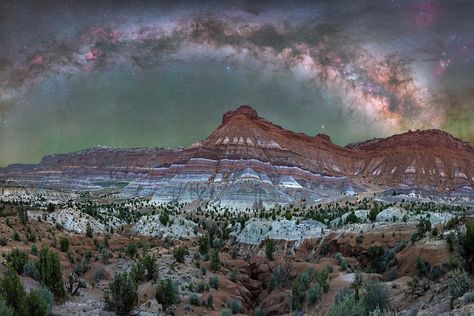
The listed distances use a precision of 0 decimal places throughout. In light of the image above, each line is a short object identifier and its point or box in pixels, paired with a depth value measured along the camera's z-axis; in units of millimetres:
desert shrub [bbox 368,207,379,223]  51319
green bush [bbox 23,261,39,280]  25969
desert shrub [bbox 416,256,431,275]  25516
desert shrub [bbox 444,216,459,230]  33066
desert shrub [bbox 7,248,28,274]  26688
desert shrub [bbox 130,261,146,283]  29766
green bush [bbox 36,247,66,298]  24375
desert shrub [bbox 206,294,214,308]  26911
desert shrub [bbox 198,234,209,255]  41988
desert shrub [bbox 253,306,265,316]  28470
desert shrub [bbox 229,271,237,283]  34497
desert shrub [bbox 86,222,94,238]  44719
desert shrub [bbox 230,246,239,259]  45075
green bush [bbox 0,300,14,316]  15695
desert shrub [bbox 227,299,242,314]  27723
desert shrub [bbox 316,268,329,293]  27319
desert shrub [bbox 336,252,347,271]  32494
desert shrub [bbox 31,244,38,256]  32094
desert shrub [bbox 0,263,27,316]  17466
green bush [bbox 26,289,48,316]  18156
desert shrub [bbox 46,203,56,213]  49703
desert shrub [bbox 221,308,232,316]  24177
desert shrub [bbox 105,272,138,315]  23141
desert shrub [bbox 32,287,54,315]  21094
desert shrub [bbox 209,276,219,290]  31117
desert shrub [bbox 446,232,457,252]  25562
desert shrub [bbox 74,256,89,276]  31141
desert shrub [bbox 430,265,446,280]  22781
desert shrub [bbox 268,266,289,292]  33531
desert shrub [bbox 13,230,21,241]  35566
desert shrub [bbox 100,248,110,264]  34675
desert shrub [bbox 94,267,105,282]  30962
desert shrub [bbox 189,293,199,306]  26673
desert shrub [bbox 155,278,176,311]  25250
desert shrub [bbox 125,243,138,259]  37938
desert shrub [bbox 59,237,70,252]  36062
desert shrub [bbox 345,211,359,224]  51375
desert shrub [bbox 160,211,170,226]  55812
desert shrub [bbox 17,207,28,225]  41022
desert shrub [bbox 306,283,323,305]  26234
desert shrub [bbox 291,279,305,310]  26764
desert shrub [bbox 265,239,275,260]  43175
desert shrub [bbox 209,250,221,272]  35875
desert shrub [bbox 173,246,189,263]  36125
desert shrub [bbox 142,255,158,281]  30609
